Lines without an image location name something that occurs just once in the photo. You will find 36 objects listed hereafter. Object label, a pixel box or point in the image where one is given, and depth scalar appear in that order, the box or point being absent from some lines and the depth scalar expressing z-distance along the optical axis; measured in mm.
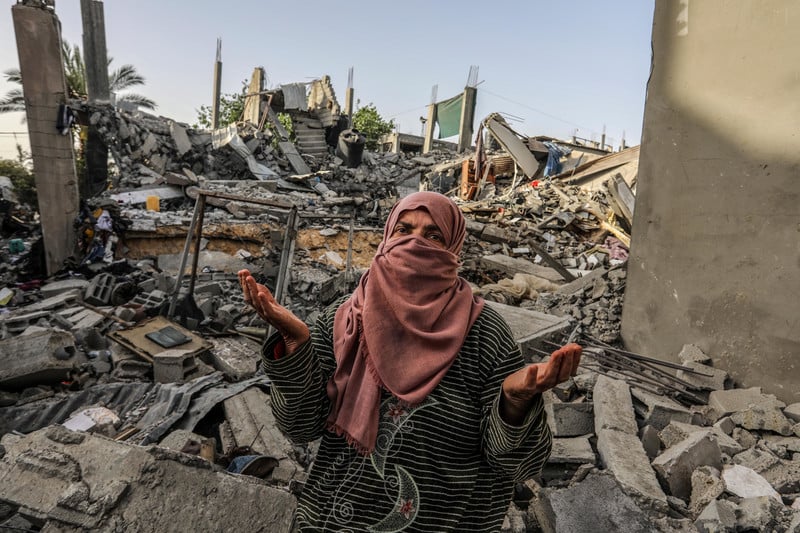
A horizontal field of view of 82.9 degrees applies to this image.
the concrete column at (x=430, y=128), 25984
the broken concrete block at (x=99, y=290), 6751
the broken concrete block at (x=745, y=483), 2344
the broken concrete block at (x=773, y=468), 2451
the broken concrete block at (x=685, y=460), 2404
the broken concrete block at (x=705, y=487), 2261
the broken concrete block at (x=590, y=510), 2068
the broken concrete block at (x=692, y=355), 3598
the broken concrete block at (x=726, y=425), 2938
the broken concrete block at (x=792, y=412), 2975
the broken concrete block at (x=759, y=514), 2061
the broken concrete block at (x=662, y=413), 2996
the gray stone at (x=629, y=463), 2225
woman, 1239
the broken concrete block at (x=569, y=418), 2941
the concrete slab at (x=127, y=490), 1765
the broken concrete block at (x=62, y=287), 7387
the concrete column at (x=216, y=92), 25889
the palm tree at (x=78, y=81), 17469
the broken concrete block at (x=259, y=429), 2852
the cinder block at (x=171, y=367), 4461
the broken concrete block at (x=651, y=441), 2746
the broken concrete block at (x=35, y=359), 3855
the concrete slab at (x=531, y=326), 4090
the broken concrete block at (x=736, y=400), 3111
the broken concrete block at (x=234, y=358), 4727
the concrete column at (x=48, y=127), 8055
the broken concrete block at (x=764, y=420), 2867
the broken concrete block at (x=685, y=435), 2703
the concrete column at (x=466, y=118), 24281
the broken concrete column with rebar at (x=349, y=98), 29734
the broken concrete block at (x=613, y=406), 2849
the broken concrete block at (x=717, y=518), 2035
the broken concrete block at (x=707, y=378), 3432
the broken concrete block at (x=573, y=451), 2643
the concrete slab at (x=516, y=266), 8031
